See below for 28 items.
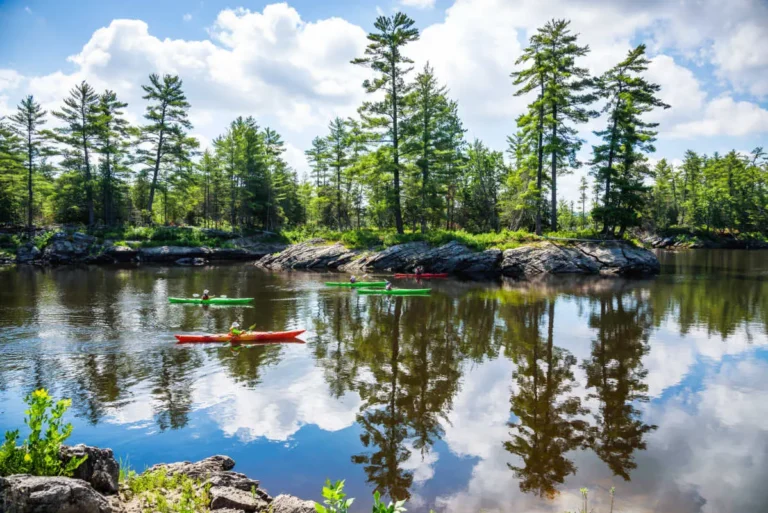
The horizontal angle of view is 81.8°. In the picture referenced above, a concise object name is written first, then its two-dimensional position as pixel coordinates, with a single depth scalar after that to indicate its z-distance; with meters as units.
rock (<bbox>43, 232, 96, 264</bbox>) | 49.28
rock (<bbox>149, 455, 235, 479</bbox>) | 7.52
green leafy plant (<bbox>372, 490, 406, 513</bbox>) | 3.97
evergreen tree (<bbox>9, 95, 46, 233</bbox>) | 54.28
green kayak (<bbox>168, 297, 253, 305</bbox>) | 25.86
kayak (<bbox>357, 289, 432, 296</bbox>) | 29.56
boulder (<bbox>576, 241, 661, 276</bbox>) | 40.38
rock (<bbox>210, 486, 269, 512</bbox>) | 6.25
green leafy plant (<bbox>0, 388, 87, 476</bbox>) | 5.38
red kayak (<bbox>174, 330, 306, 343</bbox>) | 18.05
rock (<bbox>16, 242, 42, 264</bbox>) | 48.85
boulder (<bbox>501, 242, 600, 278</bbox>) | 40.72
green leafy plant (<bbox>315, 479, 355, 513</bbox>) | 4.08
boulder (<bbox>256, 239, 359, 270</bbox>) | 46.66
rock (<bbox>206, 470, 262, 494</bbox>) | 7.20
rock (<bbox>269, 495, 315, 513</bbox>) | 6.00
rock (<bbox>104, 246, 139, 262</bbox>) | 50.72
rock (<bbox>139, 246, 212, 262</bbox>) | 50.97
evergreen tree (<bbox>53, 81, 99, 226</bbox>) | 54.91
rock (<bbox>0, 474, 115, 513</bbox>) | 4.80
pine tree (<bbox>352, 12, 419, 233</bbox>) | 45.06
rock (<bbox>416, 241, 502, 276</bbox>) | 42.06
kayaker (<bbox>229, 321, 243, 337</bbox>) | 18.02
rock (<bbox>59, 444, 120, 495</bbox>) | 6.06
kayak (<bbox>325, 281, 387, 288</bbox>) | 32.59
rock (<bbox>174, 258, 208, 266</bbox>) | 50.28
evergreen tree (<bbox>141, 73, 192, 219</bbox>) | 55.47
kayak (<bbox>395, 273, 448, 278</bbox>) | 38.38
